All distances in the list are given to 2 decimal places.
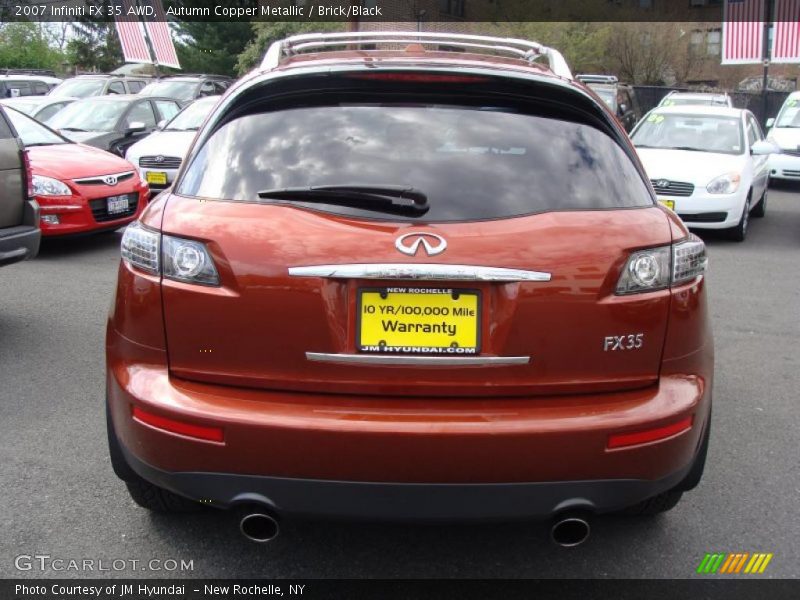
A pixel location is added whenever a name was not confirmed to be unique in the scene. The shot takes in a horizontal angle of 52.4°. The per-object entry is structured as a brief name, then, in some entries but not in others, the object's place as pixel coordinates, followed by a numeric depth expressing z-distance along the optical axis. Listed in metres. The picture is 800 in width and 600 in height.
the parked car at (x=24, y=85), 23.53
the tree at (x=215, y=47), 40.53
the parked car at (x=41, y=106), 14.67
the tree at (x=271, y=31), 31.02
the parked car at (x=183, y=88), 18.84
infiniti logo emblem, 2.40
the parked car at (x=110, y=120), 12.55
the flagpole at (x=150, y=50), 27.16
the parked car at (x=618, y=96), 20.80
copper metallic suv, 2.40
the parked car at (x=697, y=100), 18.66
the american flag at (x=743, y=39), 26.52
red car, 8.47
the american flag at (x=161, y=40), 27.51
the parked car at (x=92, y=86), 18.59
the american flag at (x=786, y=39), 26.87
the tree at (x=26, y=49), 51.97
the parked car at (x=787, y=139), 15.86
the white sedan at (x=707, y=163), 10.01
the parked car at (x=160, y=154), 11.41
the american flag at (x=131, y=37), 27.75
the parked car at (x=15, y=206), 5.83
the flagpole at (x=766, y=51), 25.10
